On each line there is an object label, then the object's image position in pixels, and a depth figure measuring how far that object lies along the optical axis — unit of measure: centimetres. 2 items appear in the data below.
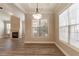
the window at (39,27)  458
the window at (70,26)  187
